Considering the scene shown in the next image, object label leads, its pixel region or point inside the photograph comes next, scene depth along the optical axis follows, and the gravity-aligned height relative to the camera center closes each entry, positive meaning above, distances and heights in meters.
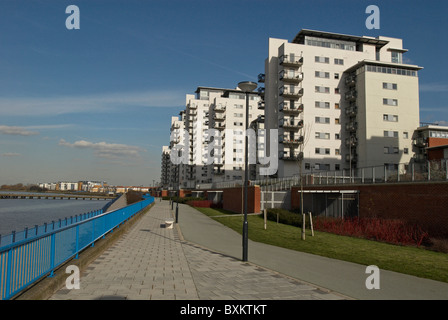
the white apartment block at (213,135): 85.12 +11.27
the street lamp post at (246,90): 10.79 +2.76
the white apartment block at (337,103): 50.47 +11.26
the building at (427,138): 49.16 +5.64
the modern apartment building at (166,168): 138.84 +3.30
